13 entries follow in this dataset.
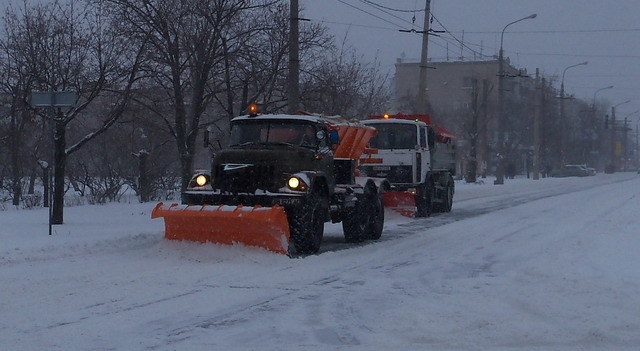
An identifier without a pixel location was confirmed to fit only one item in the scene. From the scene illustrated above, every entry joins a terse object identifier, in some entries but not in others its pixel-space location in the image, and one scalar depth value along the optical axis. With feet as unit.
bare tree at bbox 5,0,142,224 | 61.87
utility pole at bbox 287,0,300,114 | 70.03
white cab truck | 77.66
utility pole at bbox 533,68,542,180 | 197.09
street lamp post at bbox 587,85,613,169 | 328.08
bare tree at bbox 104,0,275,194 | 67.82
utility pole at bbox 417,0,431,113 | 112.16
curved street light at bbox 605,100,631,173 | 315.17
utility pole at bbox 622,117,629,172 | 429.79
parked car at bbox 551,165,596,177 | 265.34
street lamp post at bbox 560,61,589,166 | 259.39
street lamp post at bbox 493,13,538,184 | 149.91
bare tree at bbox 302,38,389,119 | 87.76
